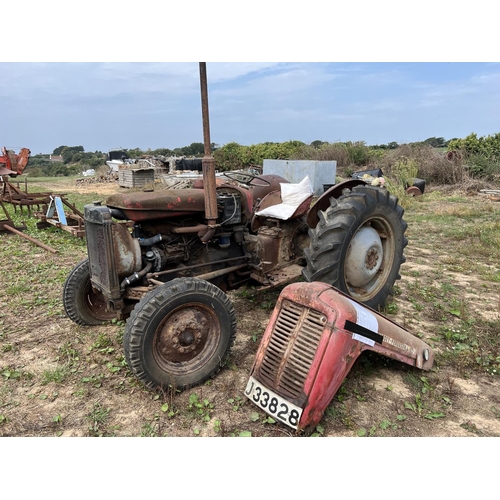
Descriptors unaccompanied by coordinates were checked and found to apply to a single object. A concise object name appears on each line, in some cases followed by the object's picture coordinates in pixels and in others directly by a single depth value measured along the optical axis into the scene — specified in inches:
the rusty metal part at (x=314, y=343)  86.4
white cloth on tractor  152.2
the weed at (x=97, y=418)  92.8
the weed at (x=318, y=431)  88.4
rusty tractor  106.1
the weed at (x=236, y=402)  99.4
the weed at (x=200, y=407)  96.6
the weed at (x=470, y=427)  90.1
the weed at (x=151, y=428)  90.7
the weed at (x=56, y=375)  113.2
